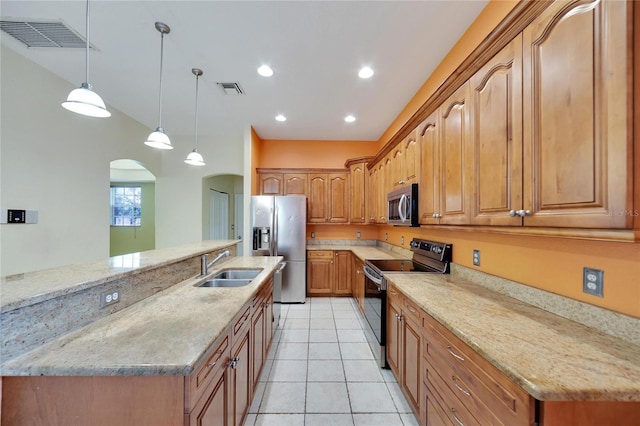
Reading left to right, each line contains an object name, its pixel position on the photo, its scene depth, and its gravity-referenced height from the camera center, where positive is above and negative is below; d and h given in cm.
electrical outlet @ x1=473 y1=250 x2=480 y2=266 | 195 -33
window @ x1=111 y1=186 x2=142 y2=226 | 711 +25
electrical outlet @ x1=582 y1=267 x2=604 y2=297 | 111 -30
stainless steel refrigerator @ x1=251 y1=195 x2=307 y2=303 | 417 -33
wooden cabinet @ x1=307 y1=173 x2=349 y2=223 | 468 +34
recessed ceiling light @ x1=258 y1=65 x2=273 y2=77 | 255 +154
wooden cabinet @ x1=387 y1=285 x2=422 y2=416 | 165 -99
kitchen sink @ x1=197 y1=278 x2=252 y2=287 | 219 -63
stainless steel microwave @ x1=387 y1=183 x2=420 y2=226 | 247 +11
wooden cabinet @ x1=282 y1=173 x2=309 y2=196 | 465 +59
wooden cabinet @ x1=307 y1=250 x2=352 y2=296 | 447 -109
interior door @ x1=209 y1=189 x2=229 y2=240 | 565 -1
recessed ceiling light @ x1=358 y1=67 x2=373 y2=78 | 255 +153
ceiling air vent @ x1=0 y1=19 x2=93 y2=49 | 201 +156
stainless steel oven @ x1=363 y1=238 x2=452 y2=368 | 234 -60
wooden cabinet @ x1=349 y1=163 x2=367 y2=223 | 457 +43
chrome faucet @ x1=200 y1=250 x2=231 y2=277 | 219 -46
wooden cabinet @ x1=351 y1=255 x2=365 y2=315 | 344 -103
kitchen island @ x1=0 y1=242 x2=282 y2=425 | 88 -61
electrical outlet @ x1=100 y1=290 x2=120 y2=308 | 125 -44
